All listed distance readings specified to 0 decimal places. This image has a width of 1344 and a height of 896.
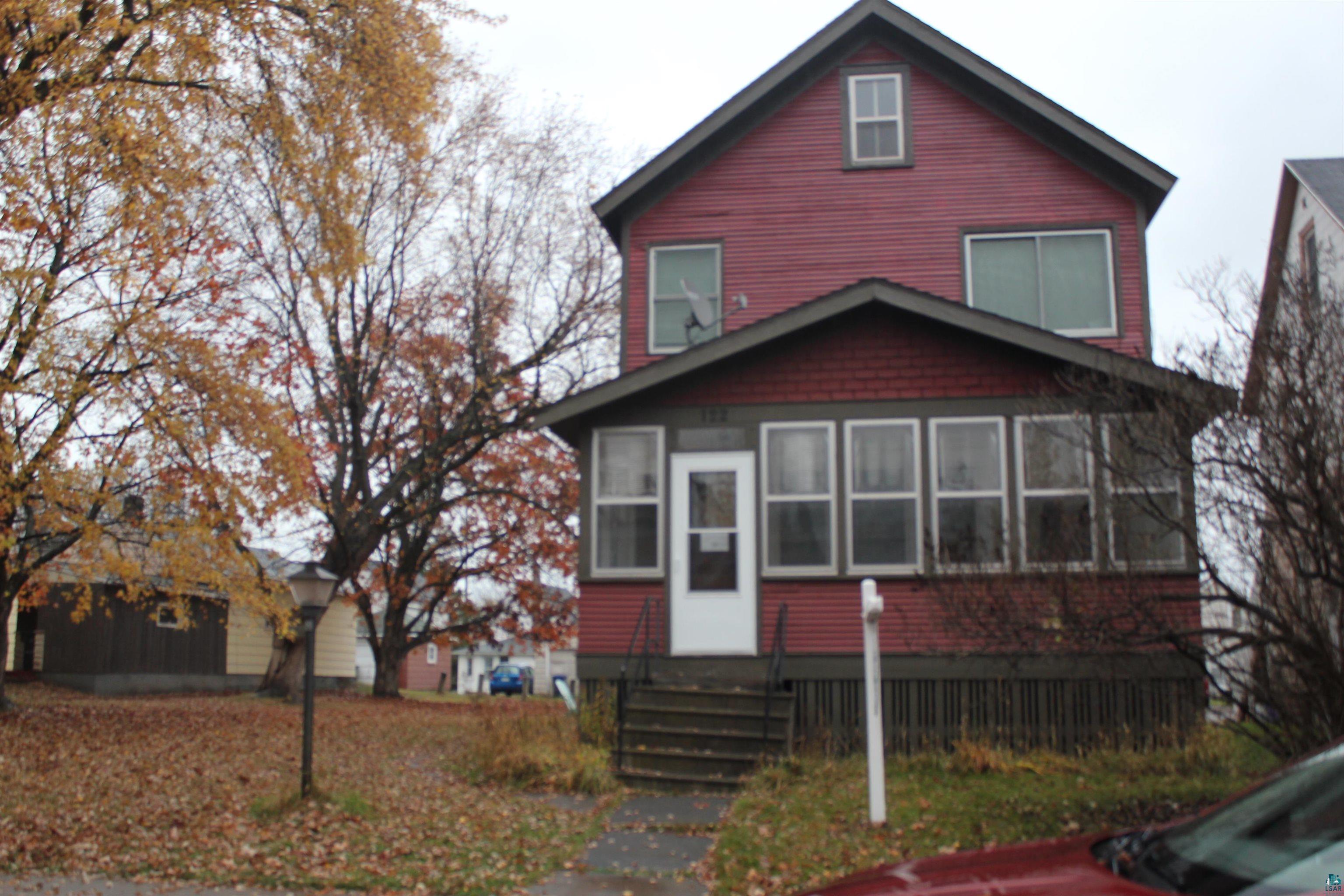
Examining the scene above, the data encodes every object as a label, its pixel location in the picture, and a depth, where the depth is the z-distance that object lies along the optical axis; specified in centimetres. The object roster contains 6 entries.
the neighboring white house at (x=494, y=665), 7444
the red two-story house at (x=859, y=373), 1345
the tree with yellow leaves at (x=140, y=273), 1250
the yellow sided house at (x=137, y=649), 2828
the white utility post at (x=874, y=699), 911
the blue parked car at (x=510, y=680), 5759
